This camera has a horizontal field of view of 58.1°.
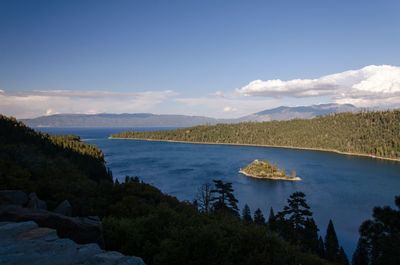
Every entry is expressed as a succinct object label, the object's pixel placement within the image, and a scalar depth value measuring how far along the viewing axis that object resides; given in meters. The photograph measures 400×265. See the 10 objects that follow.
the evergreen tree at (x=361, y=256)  47.97
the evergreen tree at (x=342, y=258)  51.58
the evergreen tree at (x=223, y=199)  60.03
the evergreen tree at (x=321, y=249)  55.78
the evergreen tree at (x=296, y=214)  53.22
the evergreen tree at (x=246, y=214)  65.69
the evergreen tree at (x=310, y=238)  52.92
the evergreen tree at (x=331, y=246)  53.29
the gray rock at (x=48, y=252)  11.05
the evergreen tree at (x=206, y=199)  65.15
